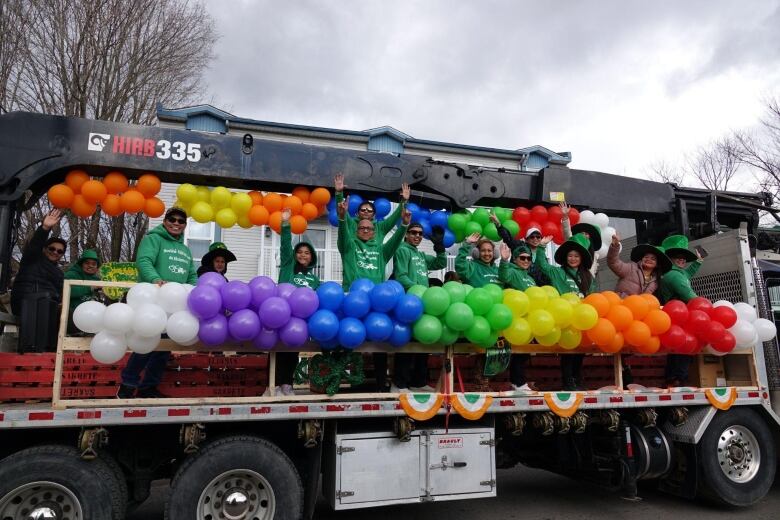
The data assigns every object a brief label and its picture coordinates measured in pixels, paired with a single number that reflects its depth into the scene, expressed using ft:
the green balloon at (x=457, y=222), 18.10
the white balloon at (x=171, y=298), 12.93
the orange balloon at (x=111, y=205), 14.76
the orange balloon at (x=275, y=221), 16.26
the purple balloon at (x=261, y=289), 13.50
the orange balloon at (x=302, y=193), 16.53
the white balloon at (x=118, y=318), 12.35
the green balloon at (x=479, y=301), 14.98
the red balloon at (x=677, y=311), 17.46
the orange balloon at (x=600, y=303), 16.55
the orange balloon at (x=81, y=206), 14.49
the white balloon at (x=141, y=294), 12.78
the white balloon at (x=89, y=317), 12.46
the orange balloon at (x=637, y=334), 16.44
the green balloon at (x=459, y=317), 14.58
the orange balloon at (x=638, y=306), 16.90
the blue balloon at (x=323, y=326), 13.52
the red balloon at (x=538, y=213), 18.88
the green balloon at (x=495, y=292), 15.42
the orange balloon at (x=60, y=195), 14.17
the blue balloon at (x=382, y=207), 17.53
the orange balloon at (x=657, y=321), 16.81
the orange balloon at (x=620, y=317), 16.43
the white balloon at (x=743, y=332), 17.72
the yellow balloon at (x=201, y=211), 15.56
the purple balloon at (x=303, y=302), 13.57
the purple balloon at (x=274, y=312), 13.15
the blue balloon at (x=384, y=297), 14.20
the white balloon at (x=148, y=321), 12.36
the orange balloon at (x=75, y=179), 14.38
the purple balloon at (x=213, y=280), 13.29
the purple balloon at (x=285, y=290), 13.73
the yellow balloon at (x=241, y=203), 15.74
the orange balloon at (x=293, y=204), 16.21
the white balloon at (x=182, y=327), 12.66
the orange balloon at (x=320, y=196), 16.42
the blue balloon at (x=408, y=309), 14.30
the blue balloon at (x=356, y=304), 14.02
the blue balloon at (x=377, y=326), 14.10
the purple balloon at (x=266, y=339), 13.50
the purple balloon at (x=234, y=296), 13.21
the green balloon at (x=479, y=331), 14.80
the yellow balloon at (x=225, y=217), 15.79
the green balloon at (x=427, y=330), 14.46
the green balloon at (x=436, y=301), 14.62
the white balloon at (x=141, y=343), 12.69
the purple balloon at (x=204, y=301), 12.79
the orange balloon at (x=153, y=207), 15.44
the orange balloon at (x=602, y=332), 16.12
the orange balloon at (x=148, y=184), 15.07
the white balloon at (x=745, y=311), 18.39
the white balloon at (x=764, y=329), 18.28
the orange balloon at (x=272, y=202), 16.17
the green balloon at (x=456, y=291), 15.03
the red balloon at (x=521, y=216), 18.84
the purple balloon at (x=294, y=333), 13.45
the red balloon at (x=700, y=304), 17.80
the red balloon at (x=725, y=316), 17.53
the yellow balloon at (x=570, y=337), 16.28
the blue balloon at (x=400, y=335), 14.43
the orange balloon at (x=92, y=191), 14.37
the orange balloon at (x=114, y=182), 14.73
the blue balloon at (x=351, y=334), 13.69
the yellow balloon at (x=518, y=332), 15.37
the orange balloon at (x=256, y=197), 16.12
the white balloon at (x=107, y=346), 12.48
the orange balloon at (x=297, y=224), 16.42
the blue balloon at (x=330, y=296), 14.01
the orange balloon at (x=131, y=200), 14.99
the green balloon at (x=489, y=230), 18.51
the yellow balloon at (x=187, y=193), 15.40
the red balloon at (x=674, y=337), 17.11
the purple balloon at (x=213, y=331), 12.94
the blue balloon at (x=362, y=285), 14.47
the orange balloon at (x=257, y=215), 16.03
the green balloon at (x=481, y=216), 18.33
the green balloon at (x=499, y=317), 14.94
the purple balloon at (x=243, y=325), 13.01
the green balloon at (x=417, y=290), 15.06
